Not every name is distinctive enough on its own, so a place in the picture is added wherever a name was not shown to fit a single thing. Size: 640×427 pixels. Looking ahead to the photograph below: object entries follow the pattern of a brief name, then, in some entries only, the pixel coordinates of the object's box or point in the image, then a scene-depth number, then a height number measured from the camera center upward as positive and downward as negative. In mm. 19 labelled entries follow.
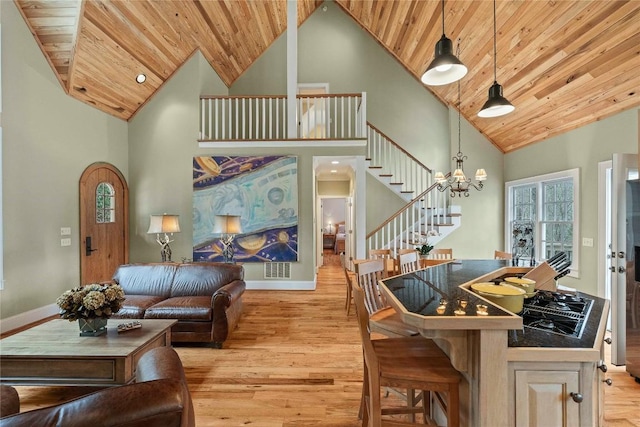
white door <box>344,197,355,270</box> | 7139 -387
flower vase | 2256 -882
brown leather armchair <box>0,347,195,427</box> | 795 -554
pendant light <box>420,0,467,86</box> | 2055 +1017
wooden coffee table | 1979 -1027
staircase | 5457 +218
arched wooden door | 4587 -183
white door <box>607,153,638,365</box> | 2504 -265
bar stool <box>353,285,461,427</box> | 1269 -702
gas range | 1308 -514
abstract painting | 5426 +141
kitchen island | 1121 -604
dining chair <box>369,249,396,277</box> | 4438 -678
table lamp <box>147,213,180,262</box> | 4648 -241
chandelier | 4266 +535
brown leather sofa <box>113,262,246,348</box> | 3031 -968
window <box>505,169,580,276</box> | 4332 -29
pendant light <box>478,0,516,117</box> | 2464 +889
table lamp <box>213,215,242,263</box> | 4266 -195
